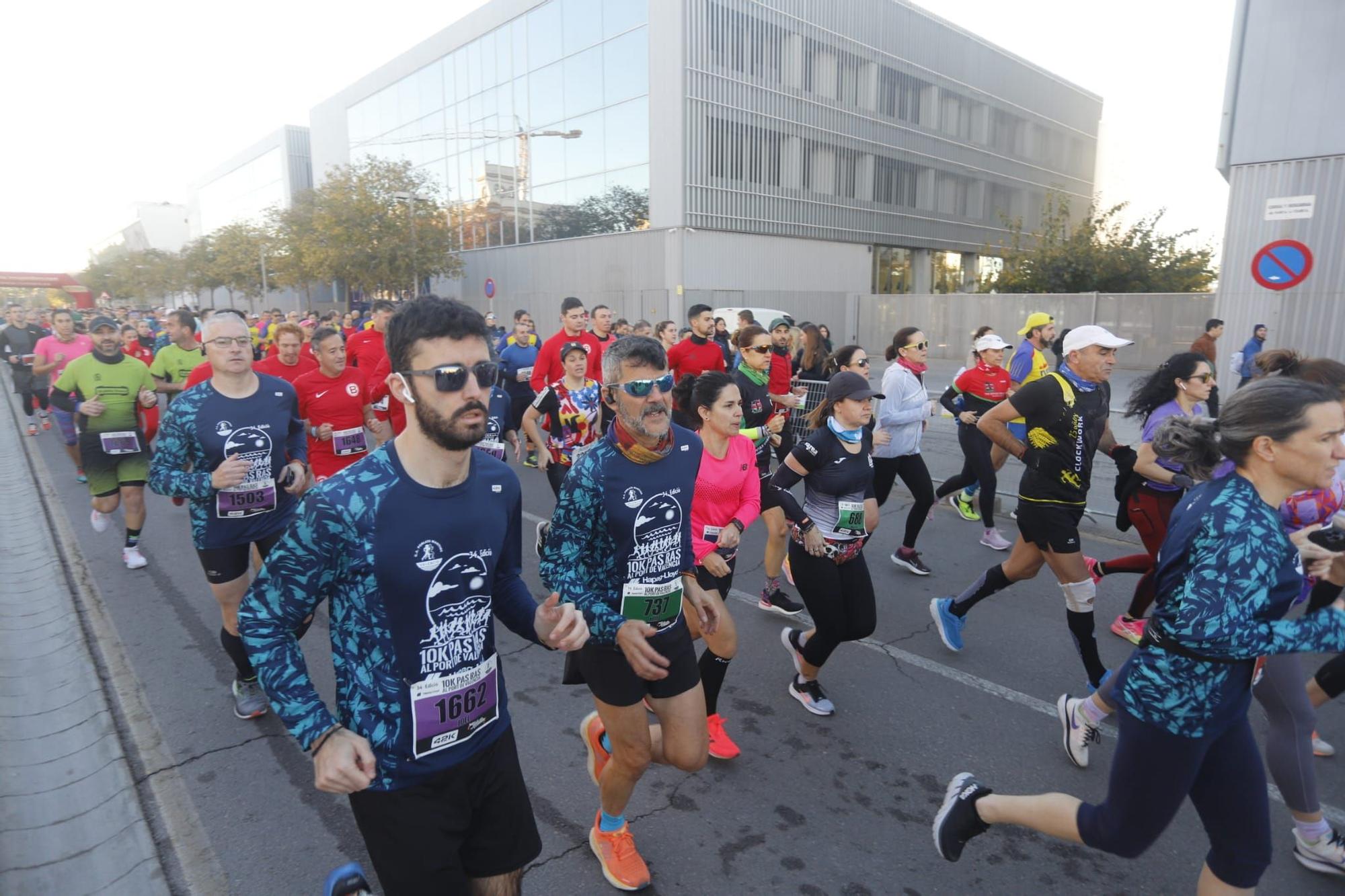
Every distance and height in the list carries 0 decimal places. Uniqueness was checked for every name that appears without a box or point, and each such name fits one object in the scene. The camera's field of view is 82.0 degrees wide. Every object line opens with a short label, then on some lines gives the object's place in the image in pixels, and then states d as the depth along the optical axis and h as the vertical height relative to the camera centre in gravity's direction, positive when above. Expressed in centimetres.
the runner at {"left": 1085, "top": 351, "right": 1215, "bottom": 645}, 447 -83
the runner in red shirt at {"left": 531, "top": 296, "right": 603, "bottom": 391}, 769 -41
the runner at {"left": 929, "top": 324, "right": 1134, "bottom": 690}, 441 -84
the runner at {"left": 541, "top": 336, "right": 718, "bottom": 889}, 289 -99
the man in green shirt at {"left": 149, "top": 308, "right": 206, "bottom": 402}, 900 -59
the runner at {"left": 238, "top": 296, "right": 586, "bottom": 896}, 188 -79
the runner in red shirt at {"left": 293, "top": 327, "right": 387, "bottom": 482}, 605 -79
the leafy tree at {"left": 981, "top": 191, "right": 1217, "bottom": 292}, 2727 +178
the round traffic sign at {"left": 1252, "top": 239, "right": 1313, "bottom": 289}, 691 +43
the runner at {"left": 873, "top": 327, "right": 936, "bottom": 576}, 660 -103
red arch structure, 7900 +262
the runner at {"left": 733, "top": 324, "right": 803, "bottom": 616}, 566 -93
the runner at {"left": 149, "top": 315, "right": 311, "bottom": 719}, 423 -84
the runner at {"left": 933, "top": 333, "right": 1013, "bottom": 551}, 727 -97
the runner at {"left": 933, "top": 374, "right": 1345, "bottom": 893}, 225 -94
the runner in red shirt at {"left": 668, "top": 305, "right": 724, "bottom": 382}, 861 -48
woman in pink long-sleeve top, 381 -95
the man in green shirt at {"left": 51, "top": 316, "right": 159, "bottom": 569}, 684 -100
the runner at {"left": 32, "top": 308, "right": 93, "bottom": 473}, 1016 -63
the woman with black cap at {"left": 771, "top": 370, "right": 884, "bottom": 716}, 414 -118
